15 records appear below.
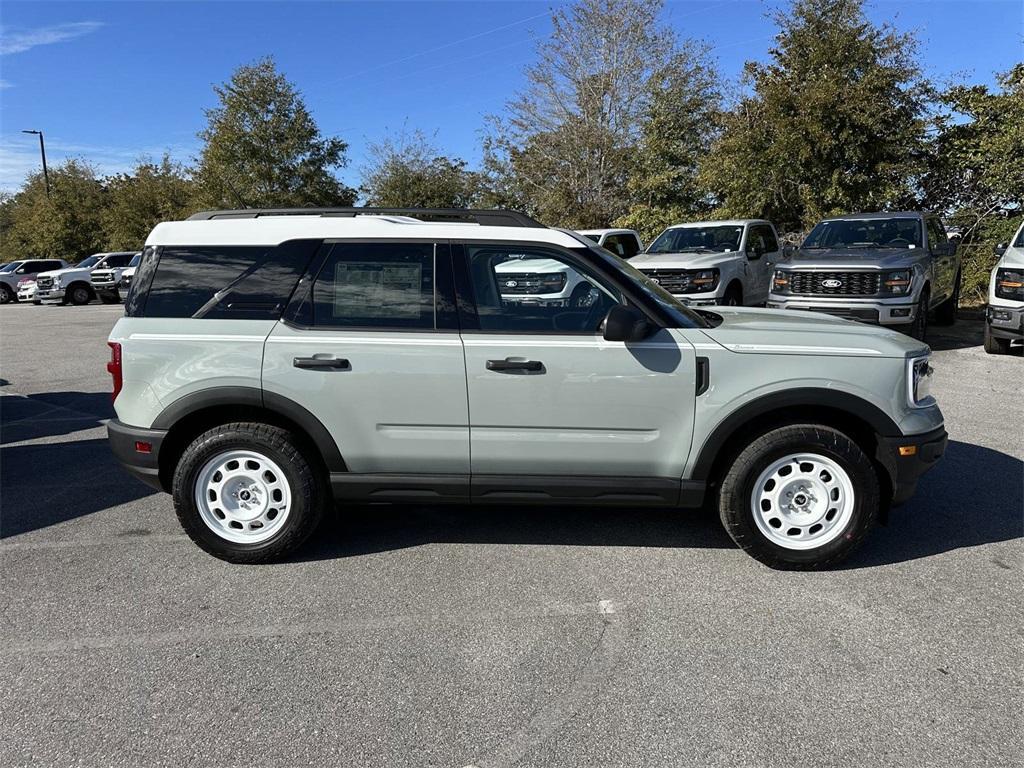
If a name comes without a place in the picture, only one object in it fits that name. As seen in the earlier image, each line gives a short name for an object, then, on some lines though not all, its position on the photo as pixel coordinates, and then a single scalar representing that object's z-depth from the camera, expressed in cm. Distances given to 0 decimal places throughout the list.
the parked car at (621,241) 1477
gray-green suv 379
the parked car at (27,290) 2933
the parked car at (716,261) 1166
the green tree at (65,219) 3962
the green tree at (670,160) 2180
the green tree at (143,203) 3494
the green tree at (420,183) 3077
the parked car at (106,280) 2791
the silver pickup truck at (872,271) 984
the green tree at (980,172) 1497
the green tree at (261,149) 2555
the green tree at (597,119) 2445
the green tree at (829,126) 1658
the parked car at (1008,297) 962
